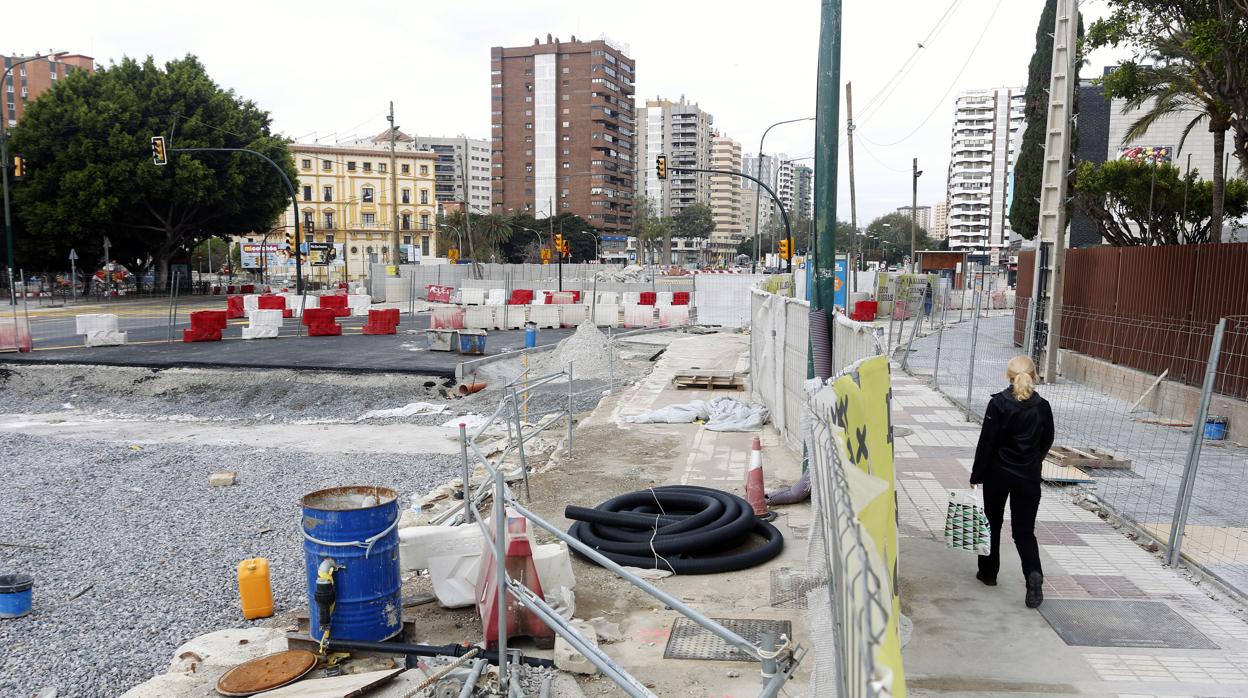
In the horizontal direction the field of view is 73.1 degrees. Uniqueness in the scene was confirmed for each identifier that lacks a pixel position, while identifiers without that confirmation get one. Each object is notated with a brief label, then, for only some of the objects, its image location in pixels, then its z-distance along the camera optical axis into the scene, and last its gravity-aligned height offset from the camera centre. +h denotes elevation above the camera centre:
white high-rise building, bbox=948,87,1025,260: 183.88 +22.99
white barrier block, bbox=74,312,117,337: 25.62 -1.85
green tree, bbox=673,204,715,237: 163.75 +8.65
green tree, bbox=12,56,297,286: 47.09 +5.93
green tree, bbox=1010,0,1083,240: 28.61 +4.88
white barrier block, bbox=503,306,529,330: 32.62 -2.03
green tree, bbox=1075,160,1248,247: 21.55 +1.86
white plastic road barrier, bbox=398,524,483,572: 6.16 -2.04
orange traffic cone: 8.25 -2.19
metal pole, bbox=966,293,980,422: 13.52 -1.67
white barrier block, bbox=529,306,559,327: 33.31 -1.99
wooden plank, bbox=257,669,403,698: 4.78 -2.43
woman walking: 5.89 -1.30
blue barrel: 5.38 -1.93
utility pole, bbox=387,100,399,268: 49.83 +2.71
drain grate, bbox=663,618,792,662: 5.29 -2.43
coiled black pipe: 6.81 -2.29
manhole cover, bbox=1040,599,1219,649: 5.42 -2.40
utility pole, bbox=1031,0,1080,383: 17.88 +1.70
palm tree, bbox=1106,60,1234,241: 15.97 +3.56
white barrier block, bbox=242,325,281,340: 28.27 -2.30
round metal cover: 5.05 -2.51
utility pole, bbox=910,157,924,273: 52.59 +5.18
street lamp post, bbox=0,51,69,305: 38.75 +3.77
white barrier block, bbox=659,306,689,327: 34.25 -2.02
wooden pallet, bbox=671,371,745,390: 17.14 -2.36
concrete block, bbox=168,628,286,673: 5.58 -2.65
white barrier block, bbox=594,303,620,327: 33.50 -1.94
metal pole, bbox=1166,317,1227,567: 6.63 -1.57
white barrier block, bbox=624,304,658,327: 33.97 -2.05
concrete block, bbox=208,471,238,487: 12.37 -3.16
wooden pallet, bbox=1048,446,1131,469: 10.18 -2.32
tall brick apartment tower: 142.75 +24.03
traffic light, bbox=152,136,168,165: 30.13 +4.11
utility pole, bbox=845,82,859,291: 32.94 +5.77
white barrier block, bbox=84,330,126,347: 25.64 -2.33
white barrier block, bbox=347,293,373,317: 42.34 -2.00
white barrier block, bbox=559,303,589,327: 33.63 -1.93
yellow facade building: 108.94 +8.90
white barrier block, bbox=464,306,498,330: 31.56 -1.99
